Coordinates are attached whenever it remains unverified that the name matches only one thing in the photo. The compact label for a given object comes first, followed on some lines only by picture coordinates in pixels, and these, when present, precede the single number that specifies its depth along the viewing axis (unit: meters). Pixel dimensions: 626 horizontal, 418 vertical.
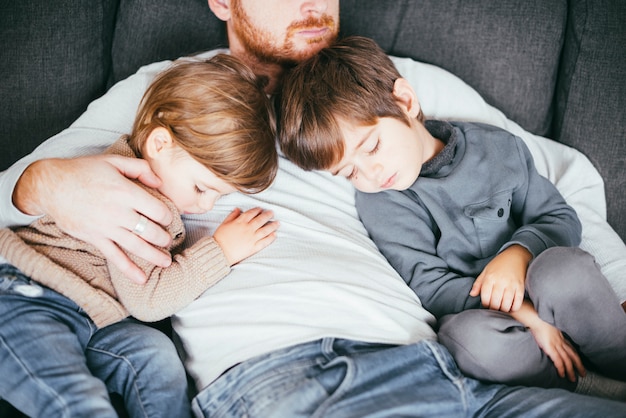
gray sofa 1.51
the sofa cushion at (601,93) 1.52
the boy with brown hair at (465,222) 1.06
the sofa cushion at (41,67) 1.49
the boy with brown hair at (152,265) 1.02
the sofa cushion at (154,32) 1.60
